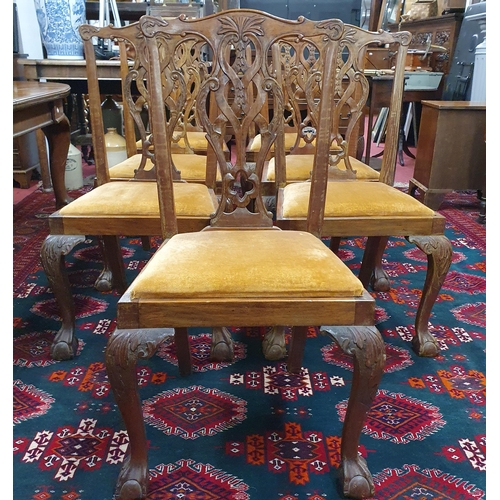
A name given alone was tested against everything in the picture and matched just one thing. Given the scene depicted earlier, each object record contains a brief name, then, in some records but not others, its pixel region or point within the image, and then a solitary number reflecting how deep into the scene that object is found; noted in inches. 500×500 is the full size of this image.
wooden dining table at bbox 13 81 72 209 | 75.5
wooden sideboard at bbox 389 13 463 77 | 192.9
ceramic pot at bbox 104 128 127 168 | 144.9
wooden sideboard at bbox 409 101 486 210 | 131.3
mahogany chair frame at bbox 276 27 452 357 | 66.6
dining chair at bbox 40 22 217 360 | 64.7
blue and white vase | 111.1
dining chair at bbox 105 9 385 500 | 43.4
